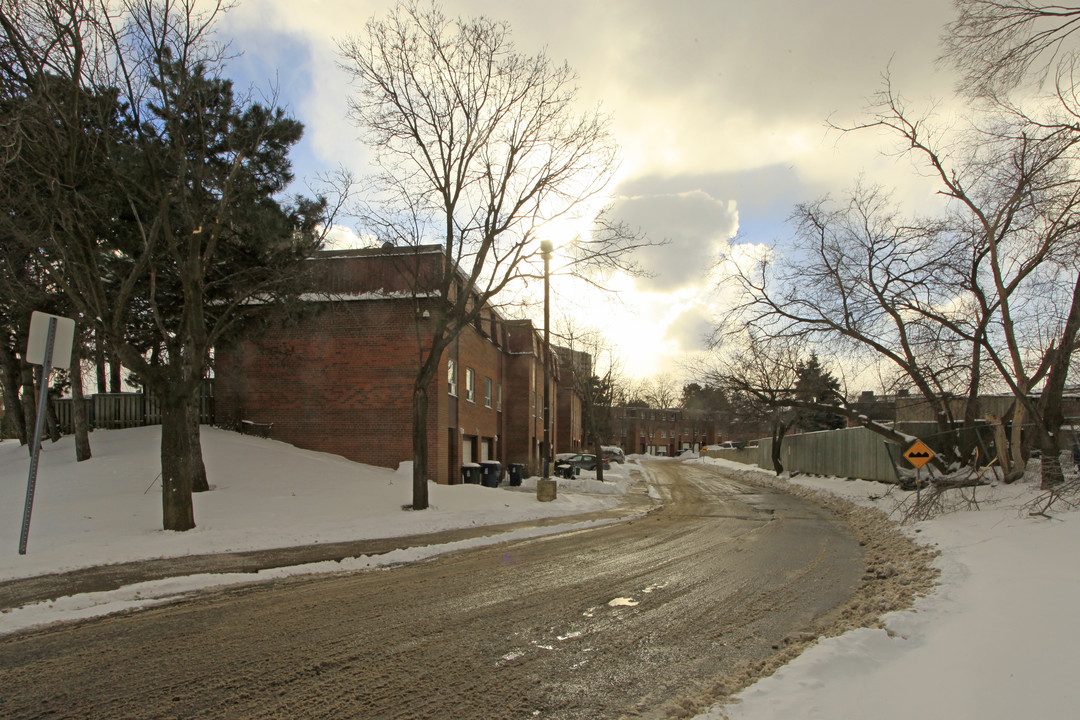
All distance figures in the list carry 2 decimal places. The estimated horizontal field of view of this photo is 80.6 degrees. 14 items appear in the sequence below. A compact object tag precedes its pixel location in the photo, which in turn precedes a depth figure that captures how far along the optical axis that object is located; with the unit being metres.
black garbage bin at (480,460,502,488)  23.47
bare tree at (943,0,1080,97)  10.02
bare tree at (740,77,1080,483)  13.56
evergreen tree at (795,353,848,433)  22.00
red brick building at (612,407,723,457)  112.81
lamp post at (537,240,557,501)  16.78
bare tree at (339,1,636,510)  15.73
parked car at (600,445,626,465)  63.59
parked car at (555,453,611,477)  32.92
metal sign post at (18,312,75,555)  8.77
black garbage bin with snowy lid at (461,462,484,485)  23.11
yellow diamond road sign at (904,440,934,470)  14.73
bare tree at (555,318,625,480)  35.60
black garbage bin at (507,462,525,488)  26.16
